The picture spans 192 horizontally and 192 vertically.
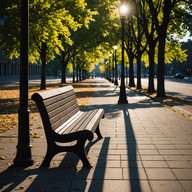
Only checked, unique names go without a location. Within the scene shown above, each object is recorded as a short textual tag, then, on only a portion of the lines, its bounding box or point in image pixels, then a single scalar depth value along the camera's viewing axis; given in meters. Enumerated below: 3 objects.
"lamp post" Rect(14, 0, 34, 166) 5.36
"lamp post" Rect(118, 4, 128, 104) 15.87
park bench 5.16
